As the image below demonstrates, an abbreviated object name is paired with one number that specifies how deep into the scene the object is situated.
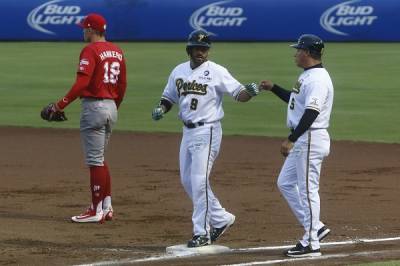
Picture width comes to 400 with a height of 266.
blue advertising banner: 70.00
